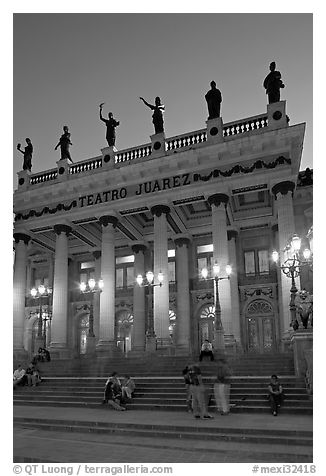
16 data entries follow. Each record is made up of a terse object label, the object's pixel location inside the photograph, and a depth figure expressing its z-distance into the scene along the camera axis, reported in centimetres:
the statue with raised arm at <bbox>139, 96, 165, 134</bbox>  2683
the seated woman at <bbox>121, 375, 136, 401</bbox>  1500
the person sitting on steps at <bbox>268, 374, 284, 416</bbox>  1266
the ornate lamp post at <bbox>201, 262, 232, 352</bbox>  2038
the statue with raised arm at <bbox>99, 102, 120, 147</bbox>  2820
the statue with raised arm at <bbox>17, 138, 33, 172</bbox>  3092
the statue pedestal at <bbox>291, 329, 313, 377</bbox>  1479
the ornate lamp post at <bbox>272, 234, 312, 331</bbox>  1550
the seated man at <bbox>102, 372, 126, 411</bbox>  1460
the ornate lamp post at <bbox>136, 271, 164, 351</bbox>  2217
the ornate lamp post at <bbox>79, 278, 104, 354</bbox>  2531
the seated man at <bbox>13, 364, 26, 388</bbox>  1875
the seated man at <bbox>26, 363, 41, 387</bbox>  1881
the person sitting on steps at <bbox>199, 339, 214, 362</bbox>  1909
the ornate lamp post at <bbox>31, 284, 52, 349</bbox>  2430
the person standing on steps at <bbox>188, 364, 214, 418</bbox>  1237
